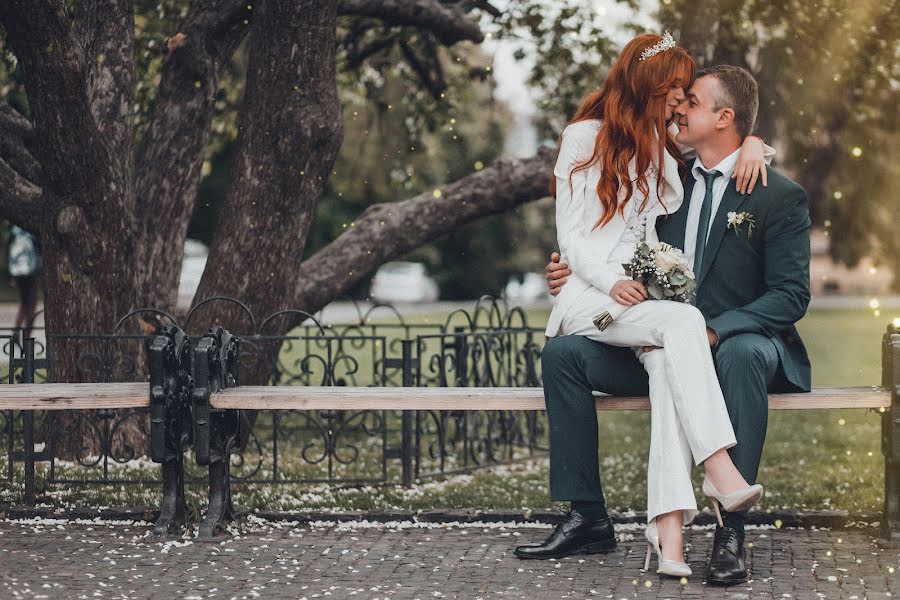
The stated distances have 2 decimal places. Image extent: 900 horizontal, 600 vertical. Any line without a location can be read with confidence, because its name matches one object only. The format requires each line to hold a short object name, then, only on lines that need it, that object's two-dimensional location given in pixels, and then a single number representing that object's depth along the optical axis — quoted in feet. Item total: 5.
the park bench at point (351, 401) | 17.87
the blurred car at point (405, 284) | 143.95
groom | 17.38
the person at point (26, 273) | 48.44
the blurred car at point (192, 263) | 117.19
